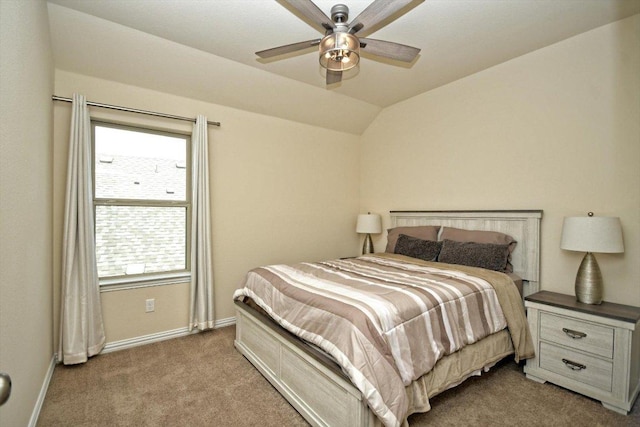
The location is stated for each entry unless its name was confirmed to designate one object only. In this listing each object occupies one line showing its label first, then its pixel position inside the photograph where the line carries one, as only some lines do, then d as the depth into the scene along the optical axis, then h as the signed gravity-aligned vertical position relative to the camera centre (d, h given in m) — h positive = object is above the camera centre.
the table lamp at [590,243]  2.15 -0.24
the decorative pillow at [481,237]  2.89 -0.29
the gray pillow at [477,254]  2.73 -0.43
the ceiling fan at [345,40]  1.71 +1.08
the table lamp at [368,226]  4.22 -0.26
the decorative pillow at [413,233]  3.47 -0.30
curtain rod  2.57 +0.88
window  2.92 +0.03
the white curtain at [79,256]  2.54 -0.44
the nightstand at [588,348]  1.97 -0.95
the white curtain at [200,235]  3.18 -0.31
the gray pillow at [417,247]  3.20 -0.44
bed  1.53 -0.80
